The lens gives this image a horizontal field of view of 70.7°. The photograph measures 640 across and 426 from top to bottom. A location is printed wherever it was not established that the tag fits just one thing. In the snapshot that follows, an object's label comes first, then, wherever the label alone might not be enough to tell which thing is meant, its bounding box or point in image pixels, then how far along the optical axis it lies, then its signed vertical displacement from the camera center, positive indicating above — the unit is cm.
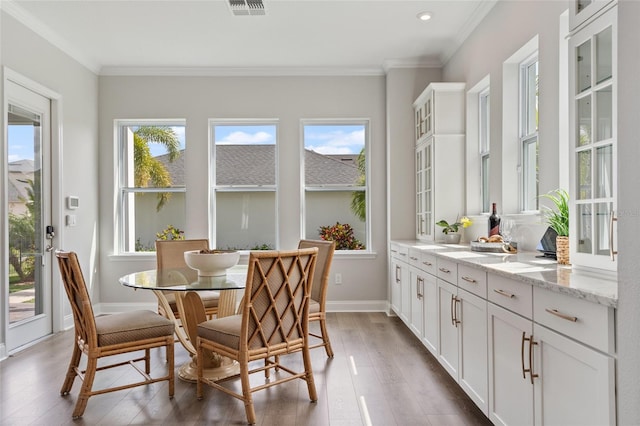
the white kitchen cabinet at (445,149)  426 +60
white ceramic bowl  300 -33
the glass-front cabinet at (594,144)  174 +28
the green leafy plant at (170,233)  525 -23
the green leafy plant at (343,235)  532 -26
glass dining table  291 -65
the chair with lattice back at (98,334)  249 -69
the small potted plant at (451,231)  412 -18
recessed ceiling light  379 +167
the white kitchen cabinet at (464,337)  229 -71
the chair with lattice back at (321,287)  343 -59
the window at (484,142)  411 +65
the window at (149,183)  527 +35
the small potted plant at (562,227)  220 -8
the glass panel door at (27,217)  370 -3
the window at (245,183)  529 +35
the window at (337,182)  531 +36
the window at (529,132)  327 +60
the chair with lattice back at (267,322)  242 -63
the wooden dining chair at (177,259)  355 -39
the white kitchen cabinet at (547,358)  137 -53
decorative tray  297 -24
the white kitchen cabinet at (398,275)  421 -62
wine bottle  336 -8
